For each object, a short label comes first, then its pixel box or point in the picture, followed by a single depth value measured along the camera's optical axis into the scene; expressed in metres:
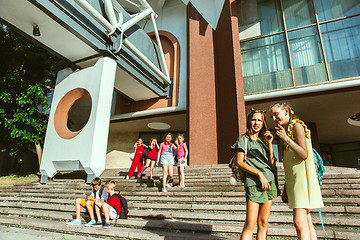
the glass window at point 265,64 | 11.42
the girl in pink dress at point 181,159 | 5.97
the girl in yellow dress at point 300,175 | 1.86
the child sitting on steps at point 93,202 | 4.32
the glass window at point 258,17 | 12.24
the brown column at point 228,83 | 10.61
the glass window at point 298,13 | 11.61
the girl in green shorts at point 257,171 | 1.99
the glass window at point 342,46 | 10.27
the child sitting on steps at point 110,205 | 4.23
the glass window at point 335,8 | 10.99
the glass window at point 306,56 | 10.75
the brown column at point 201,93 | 10.92
